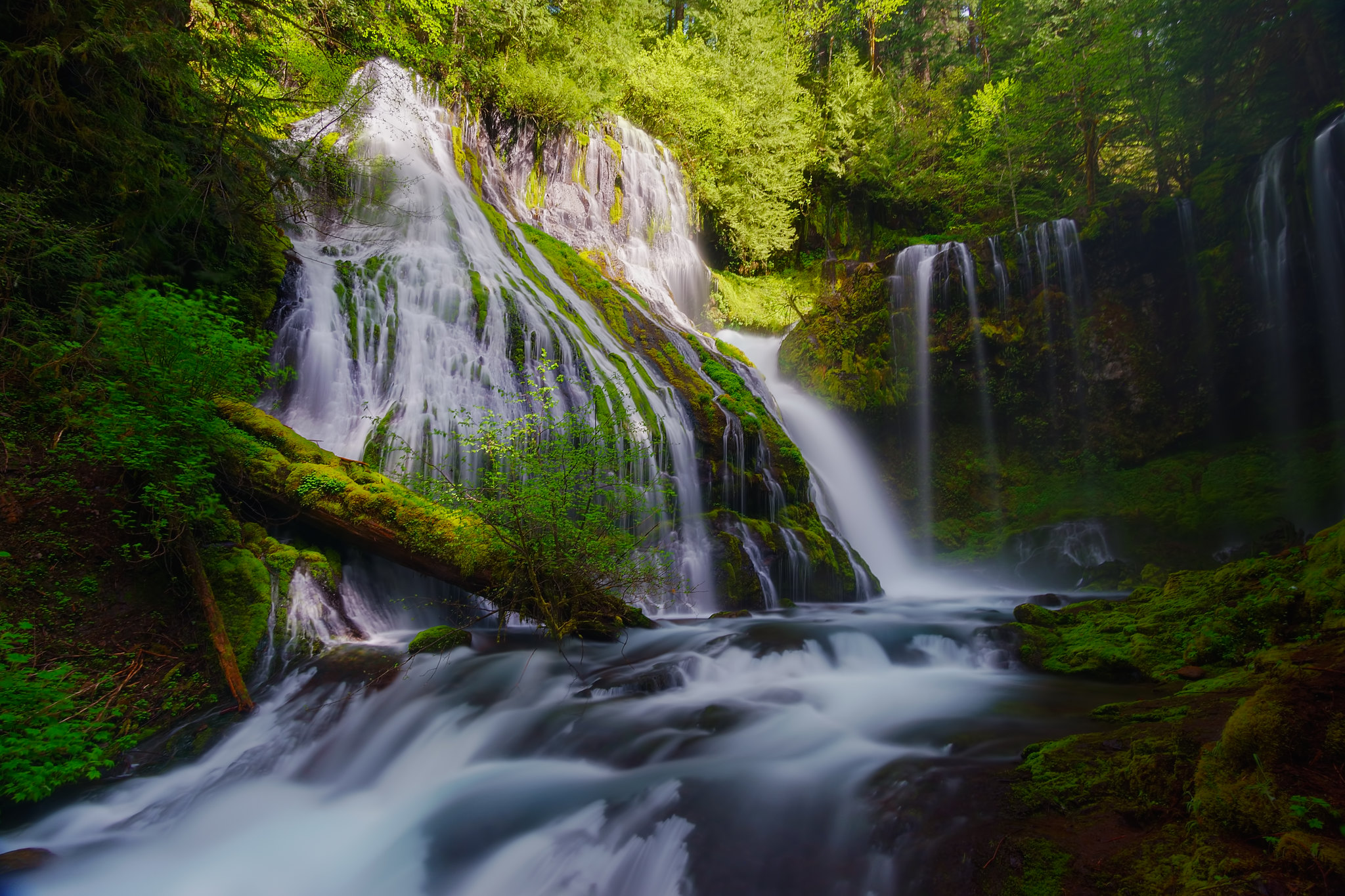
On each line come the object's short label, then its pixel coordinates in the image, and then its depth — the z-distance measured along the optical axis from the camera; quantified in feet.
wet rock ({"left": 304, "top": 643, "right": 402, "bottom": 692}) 15.48
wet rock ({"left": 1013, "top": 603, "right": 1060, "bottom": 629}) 19.61
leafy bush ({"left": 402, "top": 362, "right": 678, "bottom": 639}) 15.97
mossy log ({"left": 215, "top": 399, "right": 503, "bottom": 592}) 16.99
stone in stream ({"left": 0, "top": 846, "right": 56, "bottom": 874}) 9.59
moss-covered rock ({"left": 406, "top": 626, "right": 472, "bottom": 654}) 16.90
